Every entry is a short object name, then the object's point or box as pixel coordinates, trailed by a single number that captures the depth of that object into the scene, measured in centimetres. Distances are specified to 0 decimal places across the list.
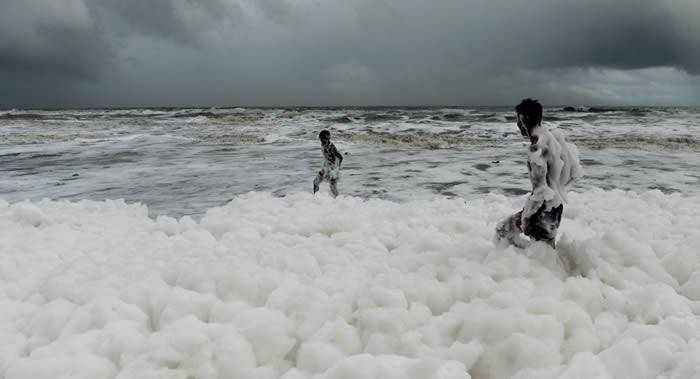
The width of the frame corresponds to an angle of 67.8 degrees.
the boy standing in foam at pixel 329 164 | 948
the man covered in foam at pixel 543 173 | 420
